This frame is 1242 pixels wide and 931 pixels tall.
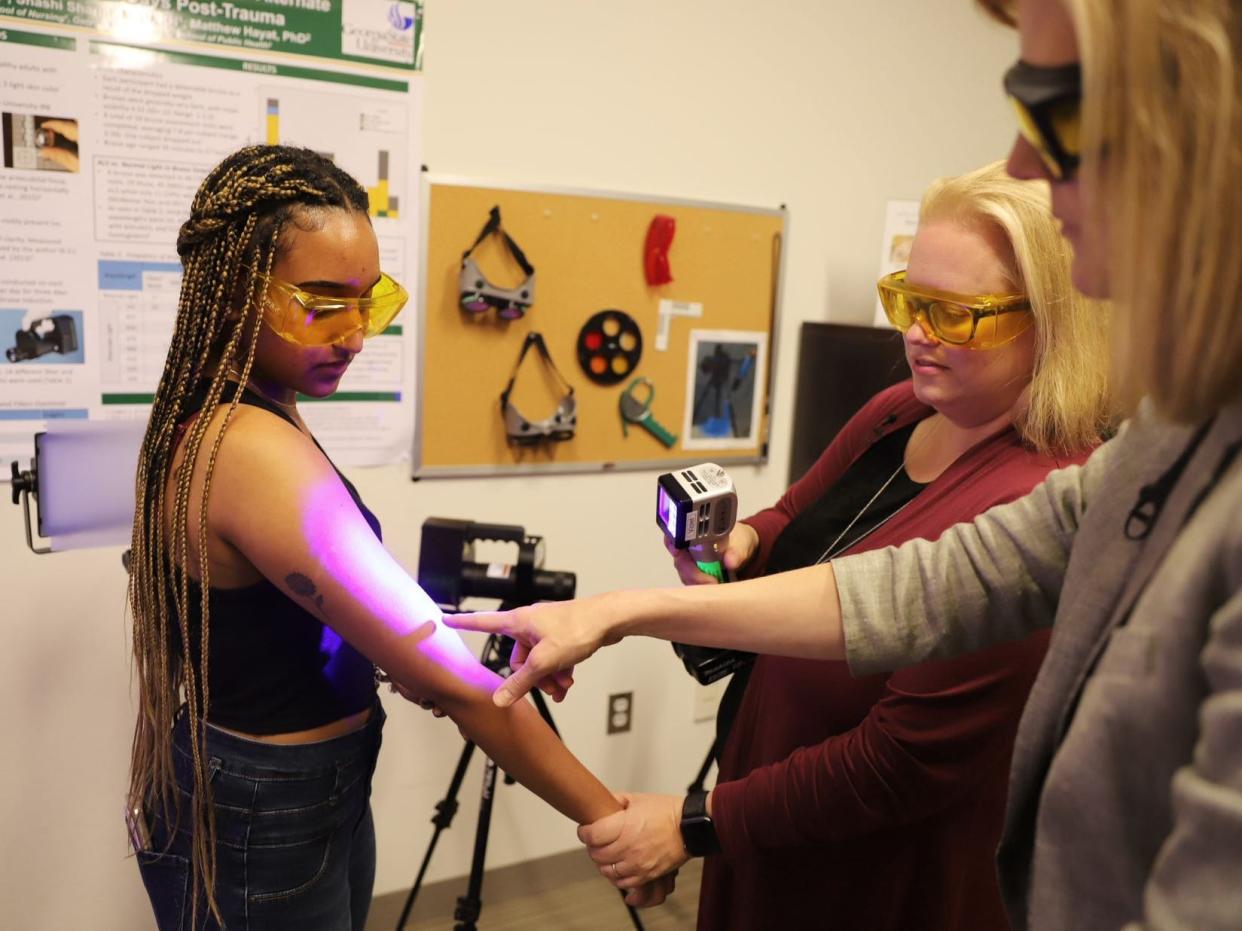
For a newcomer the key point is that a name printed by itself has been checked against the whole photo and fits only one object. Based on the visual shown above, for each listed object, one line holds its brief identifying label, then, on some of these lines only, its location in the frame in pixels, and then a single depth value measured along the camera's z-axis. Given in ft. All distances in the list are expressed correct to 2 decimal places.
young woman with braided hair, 4.09
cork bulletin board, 8.32
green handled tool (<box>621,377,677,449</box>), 9.26
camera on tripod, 5.51
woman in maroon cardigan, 4.17
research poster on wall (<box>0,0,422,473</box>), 6.73
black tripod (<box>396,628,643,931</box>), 6.73
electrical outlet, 9.87
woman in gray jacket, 1.93
